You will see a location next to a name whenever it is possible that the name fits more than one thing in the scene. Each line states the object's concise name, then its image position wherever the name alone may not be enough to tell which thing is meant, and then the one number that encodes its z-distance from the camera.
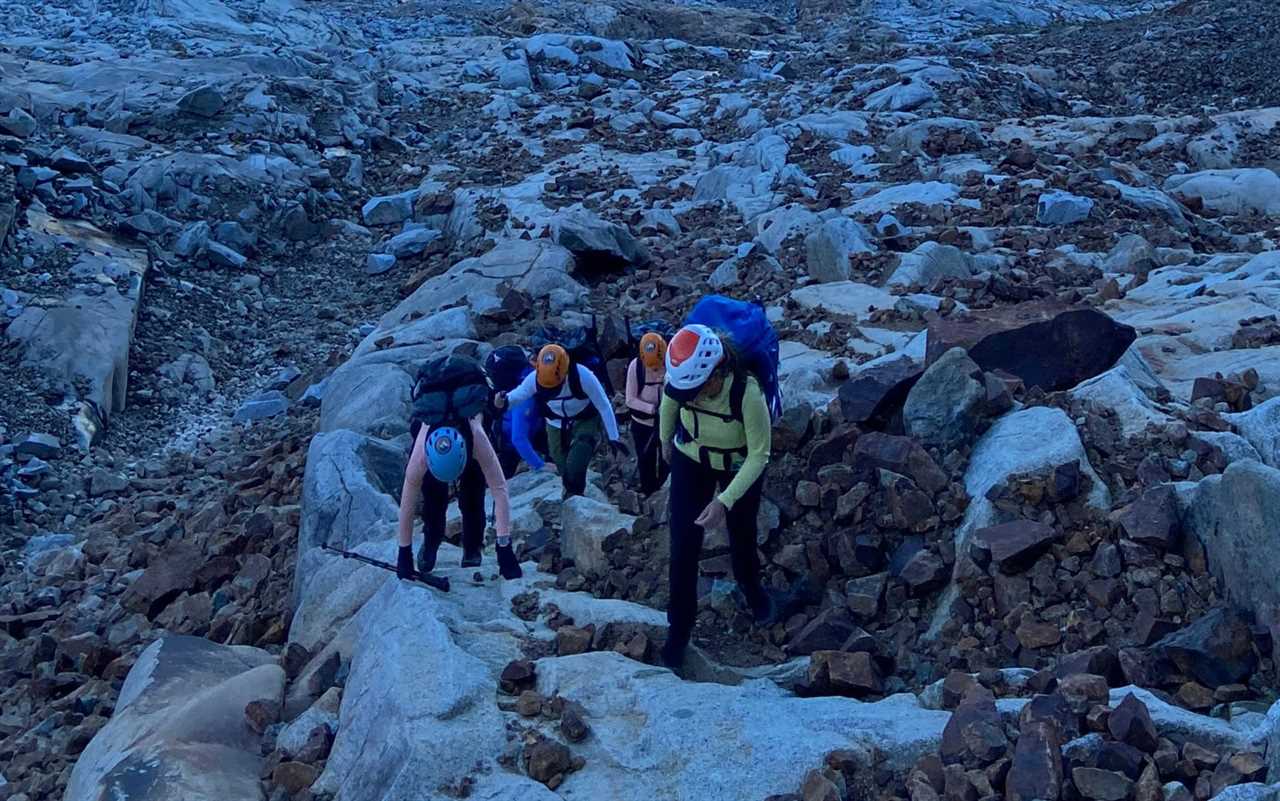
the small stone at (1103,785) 4.39
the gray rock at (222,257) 17.22
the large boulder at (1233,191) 14.78
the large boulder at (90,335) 13.19
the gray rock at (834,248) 13.13
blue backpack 6.32
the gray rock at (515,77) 27.19
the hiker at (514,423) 9.00
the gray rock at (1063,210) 13.85
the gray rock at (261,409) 13.48
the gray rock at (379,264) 17.59
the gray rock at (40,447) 12.14
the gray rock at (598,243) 14.88
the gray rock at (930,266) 12.39
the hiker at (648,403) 8.67
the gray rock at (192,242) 17.23
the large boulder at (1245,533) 5.51
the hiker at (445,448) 7.02
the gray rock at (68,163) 17.81
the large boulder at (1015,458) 6.79
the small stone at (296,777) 5.79
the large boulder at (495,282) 13.84
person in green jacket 6.11
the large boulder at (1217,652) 5.33
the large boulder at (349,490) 8.75
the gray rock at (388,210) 19.45
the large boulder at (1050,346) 8.22
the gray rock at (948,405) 7.58
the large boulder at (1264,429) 6.98
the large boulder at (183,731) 5.89
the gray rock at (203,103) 21.12
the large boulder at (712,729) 5.04
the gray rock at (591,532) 7.71
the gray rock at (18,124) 18.61
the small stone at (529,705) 5.73
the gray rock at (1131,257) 12.27
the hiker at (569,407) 8.77
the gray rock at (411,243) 17.88
